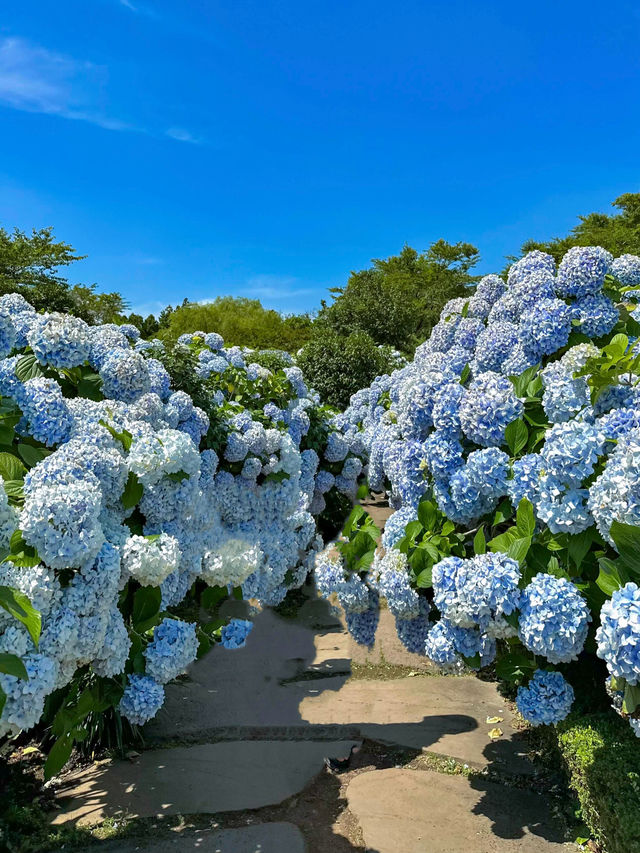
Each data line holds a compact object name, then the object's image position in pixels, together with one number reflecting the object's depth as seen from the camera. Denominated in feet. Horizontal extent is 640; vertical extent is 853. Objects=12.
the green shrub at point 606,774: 11.10
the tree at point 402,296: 79.71
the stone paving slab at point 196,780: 15.38
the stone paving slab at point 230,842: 13.66
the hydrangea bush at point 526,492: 9.33
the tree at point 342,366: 51.72
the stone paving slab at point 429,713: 17.35
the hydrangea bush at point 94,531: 8.73
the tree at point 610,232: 92.53
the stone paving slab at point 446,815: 13.52
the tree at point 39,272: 95.85
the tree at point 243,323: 111.96
